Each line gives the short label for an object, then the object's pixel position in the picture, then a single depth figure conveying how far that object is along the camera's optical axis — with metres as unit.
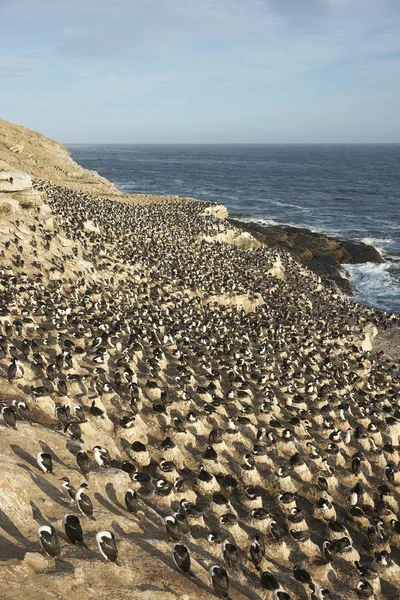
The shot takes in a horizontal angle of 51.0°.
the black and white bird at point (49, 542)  9.52
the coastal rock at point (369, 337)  36.09
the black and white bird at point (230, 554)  12.21
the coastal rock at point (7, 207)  35.53
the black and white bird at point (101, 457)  14.11
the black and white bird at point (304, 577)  12.47
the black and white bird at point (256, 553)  12.74
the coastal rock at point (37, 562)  9.15
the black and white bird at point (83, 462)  12.90
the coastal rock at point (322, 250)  61.10
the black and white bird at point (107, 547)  10.07
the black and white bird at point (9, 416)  13.42
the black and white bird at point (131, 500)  12.62
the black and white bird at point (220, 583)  10.53
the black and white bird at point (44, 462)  12.48
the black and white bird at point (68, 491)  11.66
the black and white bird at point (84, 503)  11.09
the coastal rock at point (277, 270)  50.78
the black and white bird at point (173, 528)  11.91
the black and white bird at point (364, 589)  12.96
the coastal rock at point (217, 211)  70.06
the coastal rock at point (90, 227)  43.97
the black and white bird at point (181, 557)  10.70
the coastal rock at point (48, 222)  37.76
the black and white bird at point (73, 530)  10.16
